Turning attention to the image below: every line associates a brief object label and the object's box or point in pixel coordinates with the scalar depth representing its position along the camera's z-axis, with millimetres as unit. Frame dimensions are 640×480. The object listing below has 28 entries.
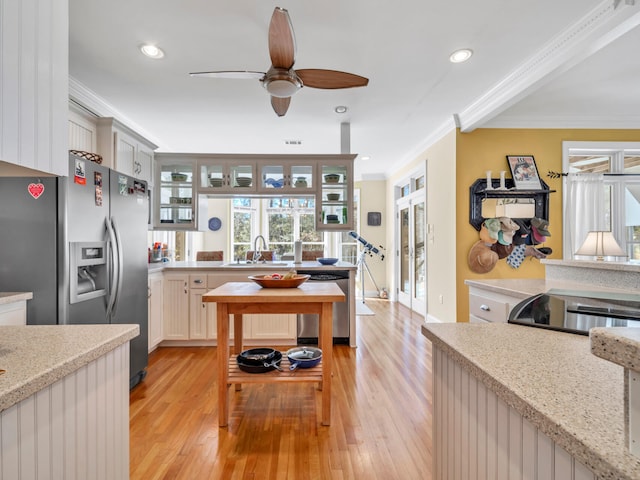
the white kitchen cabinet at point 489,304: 1937
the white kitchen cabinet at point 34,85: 792
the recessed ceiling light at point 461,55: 2596
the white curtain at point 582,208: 3846
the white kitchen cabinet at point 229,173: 4156
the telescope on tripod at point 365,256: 6603
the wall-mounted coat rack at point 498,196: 3871
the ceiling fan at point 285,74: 1833
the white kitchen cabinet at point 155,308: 3271
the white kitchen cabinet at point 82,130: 3092
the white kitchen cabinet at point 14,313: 1687
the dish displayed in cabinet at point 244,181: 4168
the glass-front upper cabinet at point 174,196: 4160
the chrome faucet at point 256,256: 4146
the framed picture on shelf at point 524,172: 3869
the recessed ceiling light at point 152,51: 2549
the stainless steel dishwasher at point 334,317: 3646
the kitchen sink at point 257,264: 3672
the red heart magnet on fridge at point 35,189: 1901
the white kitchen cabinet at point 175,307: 3555
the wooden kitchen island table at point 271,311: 2054
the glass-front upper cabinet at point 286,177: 4156
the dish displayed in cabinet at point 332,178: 4223
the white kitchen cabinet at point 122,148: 3256
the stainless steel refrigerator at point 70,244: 1893
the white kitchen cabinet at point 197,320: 3574
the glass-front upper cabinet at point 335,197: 4191
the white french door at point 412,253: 5293
